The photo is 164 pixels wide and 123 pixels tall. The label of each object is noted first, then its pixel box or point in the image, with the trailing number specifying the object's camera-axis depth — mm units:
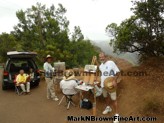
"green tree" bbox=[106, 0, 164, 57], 4915
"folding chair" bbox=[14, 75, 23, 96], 6149
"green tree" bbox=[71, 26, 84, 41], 20117
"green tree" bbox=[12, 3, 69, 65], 16827
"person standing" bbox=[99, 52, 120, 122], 4155
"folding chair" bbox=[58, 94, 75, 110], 4900
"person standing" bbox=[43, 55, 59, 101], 5414
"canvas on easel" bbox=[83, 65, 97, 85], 5062
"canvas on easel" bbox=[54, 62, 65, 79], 6800
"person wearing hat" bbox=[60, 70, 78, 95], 4715
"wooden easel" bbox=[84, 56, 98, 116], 5010
